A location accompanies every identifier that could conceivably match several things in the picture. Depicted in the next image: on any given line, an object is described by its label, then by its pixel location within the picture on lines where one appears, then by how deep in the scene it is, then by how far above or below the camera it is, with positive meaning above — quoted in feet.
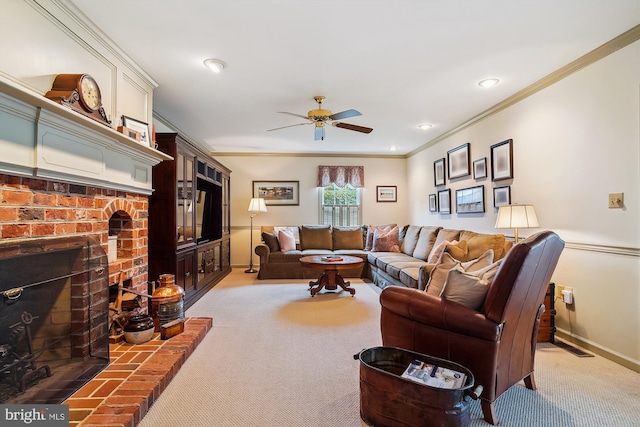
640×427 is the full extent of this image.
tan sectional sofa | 11.28 -1.81
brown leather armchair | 5.34 -1.98
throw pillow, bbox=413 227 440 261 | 15.24 -1.33
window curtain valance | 21.54 +2.92
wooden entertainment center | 11.62 -0.06
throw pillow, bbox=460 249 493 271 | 6.75 -1.03
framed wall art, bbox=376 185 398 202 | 22.38 +1.71
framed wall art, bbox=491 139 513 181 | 11.46 +2.13
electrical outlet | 9.00 -2.34
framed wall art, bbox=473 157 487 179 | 13.01 +2.05
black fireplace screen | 5.10 -1.88
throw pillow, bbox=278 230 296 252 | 18.62 -1.43
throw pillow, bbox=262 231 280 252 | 18.43 -1.39
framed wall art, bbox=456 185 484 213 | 13.39 +0.74
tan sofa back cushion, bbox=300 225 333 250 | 19.83 -1.32
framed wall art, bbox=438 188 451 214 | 16.20 +0.81
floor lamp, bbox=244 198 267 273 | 19.99 +0.71
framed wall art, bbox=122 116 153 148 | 8.40 +2.56
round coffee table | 13.69 -2.60
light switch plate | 7.65 +0.36
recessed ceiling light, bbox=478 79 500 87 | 10.06 +4.38
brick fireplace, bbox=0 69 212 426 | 5.08 -0.55
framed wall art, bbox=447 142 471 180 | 14.35 +2.65
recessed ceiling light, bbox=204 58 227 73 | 8.74 +4.43
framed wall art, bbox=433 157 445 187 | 16.74 +2.44
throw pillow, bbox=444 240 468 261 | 11.28 -1.24
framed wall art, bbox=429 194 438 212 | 17.58 +0.78
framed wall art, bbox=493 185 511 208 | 11.66 +0.77
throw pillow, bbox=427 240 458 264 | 12.32 -1.44
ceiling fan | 11.01 +3.65
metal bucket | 4.61 -2.84
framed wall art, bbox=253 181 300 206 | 21.65 +1.80
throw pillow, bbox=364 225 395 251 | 19.34 -1.01
